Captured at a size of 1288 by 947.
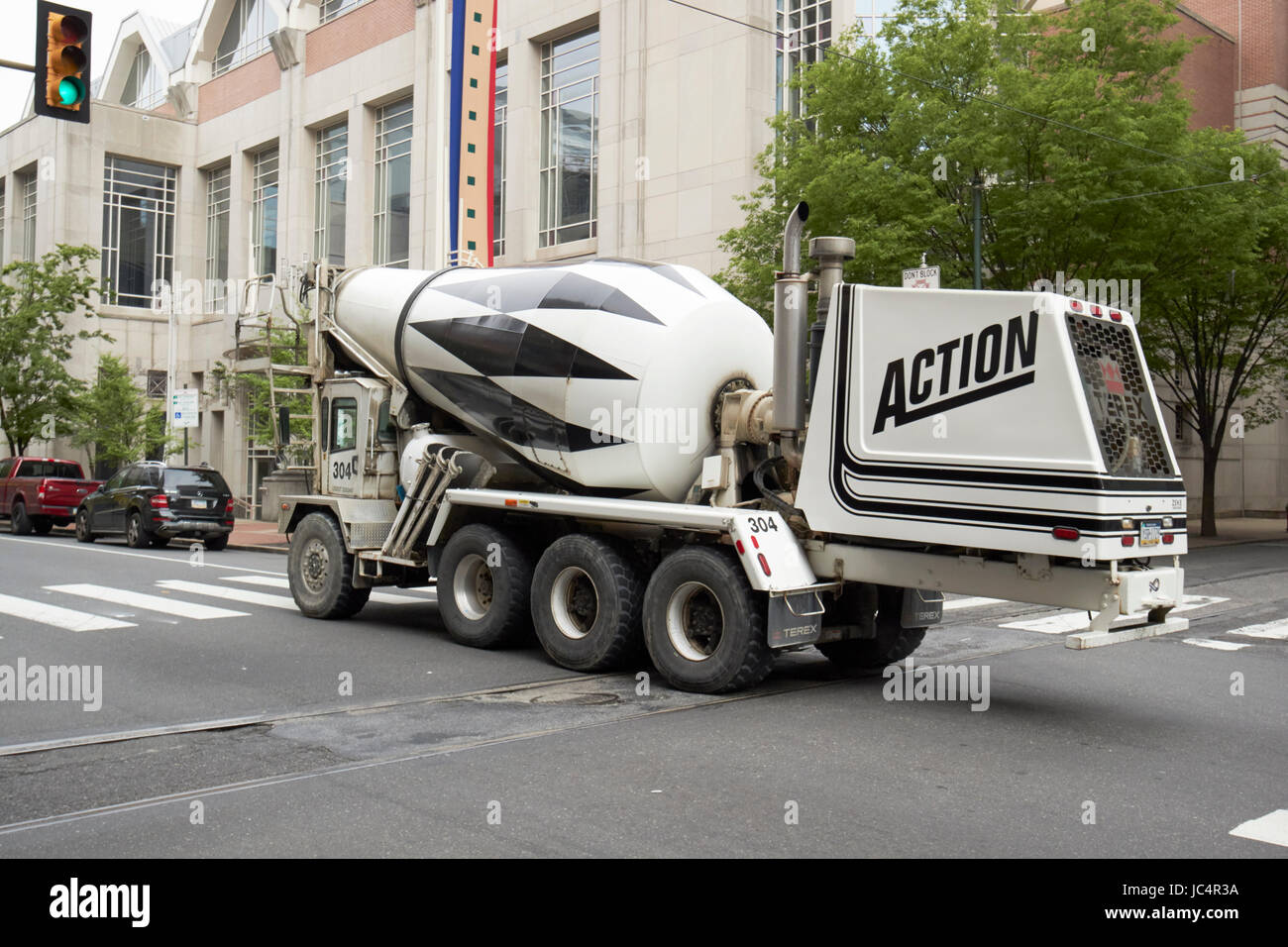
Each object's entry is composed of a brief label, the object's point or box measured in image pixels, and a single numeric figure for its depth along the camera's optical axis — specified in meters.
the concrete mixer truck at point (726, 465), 7.39
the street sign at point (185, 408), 30.84
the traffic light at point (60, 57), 11.44
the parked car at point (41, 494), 28.48
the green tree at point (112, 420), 36.84
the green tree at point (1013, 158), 19.81
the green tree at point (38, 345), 35.53
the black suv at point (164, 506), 23.86
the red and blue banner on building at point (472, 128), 26.94
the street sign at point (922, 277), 15.27
